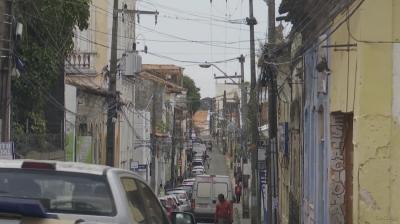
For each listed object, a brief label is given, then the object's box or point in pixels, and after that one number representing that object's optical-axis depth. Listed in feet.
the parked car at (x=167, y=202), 112.40
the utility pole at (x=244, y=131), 145.48
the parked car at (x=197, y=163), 303.76
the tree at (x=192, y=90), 390.09
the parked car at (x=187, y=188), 149.37
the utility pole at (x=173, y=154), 233.14
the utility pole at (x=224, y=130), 374.22
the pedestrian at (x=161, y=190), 185.51
